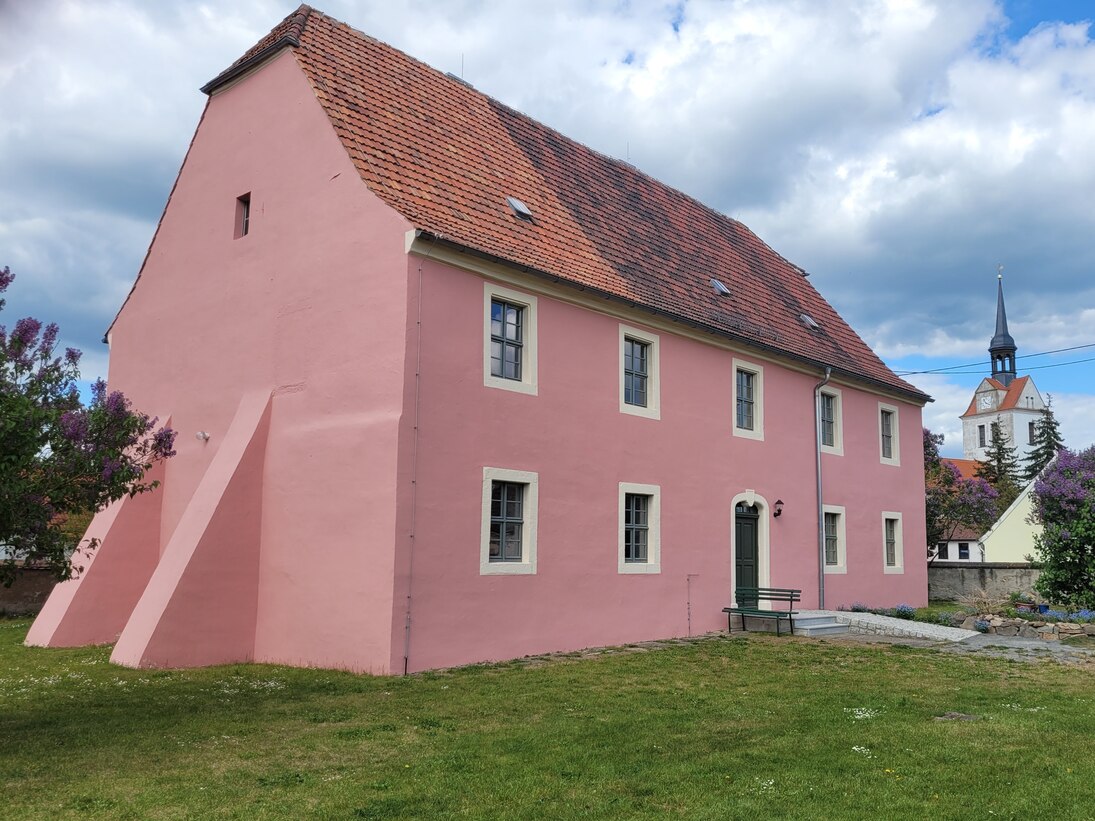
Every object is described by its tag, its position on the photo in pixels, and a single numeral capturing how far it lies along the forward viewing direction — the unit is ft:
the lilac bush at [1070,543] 60.65
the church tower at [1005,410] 310.86
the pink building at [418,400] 43.39
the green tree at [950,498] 112.37
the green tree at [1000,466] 213.05
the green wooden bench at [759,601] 57.47
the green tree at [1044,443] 222.69
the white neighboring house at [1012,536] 139.64
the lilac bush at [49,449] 25.02
